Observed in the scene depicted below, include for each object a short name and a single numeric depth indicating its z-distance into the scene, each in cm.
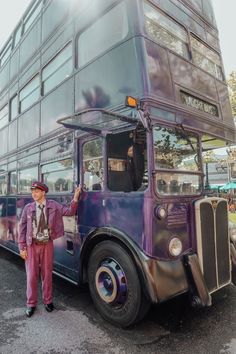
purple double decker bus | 344
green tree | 2032
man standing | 407
